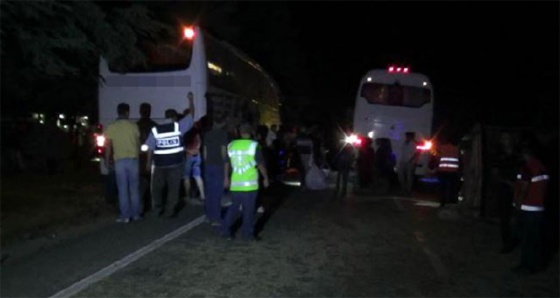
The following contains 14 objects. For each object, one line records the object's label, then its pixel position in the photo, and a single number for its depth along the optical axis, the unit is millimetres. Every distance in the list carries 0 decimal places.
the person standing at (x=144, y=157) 13922
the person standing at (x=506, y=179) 10164
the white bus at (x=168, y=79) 16656
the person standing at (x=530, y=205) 9148
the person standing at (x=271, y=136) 21703
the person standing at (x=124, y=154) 12617
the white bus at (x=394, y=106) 25094
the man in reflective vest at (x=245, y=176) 10953
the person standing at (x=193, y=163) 14539
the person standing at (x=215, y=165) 12031
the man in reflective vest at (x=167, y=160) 12938
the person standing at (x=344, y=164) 18297
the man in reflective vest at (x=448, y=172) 15727
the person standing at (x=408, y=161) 19281
